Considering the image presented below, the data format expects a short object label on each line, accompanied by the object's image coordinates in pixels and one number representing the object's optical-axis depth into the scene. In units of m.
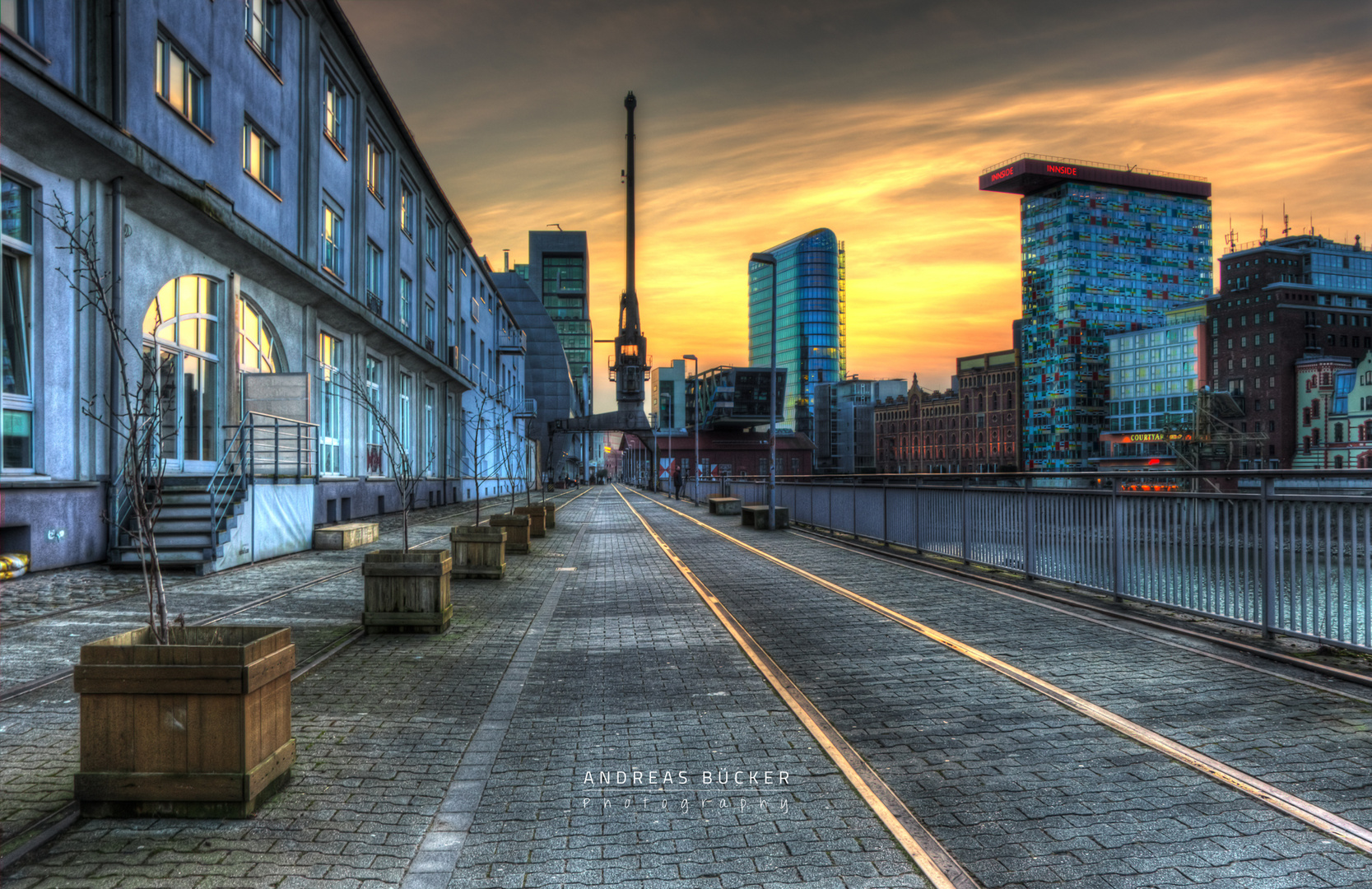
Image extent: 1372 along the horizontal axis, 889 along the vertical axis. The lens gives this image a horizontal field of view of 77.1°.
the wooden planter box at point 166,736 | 3.96
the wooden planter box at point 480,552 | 12.98
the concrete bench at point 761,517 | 24.55
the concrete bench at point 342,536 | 17.36
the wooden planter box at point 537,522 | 21.95
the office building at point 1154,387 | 128.38
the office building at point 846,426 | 180.50
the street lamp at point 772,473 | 24.36
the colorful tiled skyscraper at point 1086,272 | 154.25
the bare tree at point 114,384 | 12.50
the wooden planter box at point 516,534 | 17.34
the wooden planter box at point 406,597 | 8.49
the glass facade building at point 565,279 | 188.00
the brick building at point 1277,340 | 114.81
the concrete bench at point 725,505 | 34.56
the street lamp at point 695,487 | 48.28
